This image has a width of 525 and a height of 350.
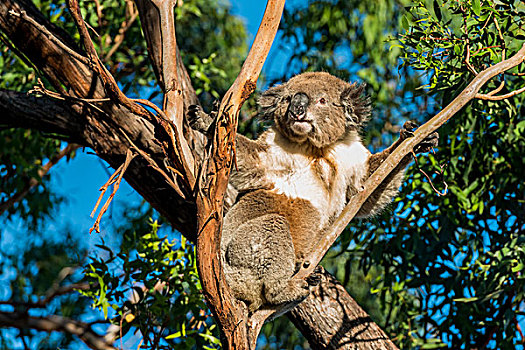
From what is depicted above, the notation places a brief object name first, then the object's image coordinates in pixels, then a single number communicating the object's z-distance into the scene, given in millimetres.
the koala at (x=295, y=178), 5844
